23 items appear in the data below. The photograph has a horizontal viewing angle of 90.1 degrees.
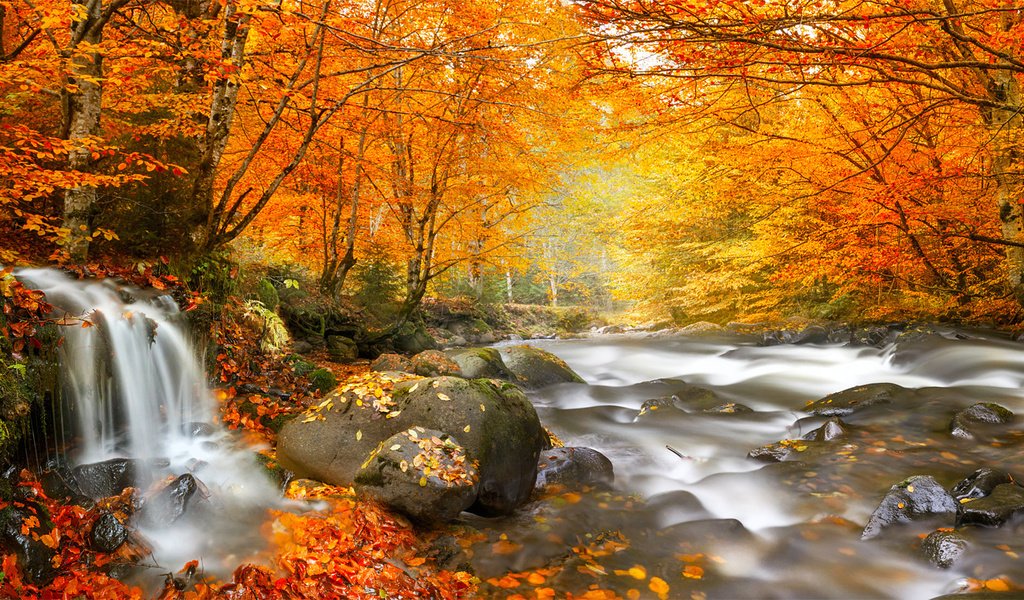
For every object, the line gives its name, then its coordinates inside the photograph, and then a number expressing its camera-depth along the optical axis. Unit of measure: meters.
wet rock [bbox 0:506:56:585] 2.80
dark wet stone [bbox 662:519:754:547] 4.50
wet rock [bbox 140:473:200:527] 3.82
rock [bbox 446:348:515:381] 8.71
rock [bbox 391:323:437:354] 11.88
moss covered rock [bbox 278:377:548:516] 4.92
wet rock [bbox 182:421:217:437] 5.27
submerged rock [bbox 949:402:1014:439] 6.08
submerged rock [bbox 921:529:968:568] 3.73
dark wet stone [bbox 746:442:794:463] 5.93
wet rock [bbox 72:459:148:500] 3.95
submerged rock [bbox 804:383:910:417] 7.22
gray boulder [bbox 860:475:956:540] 4.29
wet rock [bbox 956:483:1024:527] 3.90
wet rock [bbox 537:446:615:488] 5.54
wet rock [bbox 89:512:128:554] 3.24
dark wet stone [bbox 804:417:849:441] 6.27
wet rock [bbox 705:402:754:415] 7.93
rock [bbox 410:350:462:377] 8.10
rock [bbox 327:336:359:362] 10.16
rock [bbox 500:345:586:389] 9.81
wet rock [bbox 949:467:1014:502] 4.39
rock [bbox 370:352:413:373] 8.60
